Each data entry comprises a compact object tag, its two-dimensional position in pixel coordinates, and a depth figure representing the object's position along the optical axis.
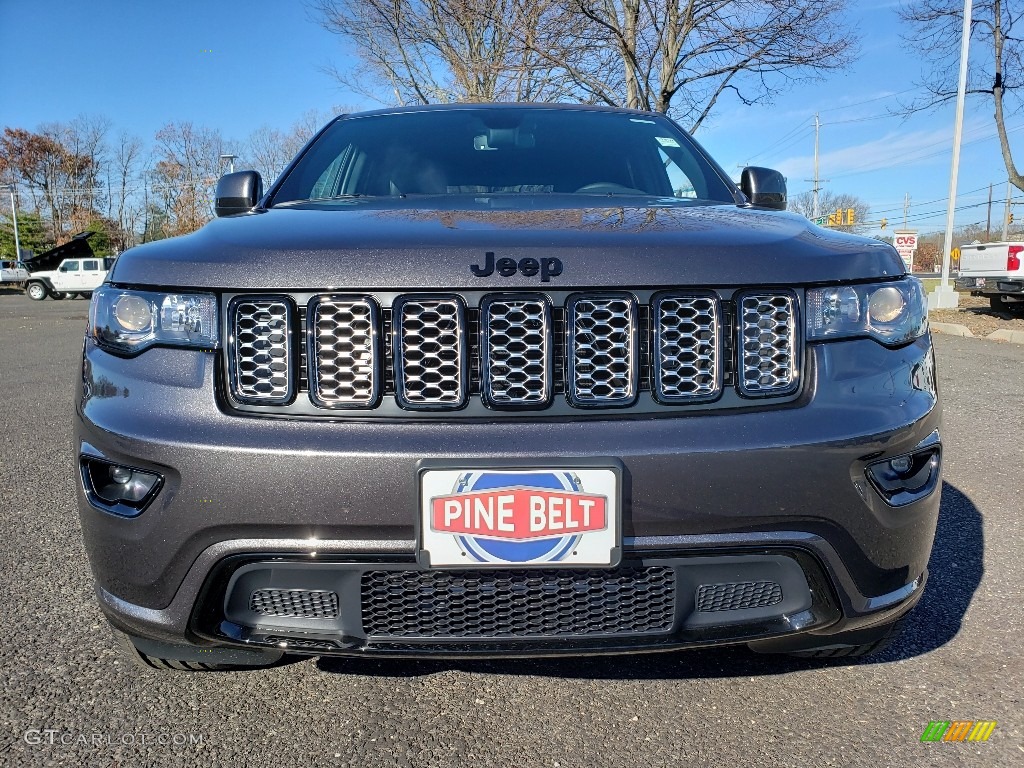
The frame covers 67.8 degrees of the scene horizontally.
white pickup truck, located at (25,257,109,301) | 30.34
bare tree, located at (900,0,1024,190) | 15.66
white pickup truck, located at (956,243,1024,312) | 12.12
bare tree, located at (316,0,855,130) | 11.62
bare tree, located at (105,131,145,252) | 60.34
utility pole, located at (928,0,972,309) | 15.41
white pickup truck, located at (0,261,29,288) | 39.45
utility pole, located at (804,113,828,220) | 53.12
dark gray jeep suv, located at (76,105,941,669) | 1.46
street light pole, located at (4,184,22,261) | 51.89
